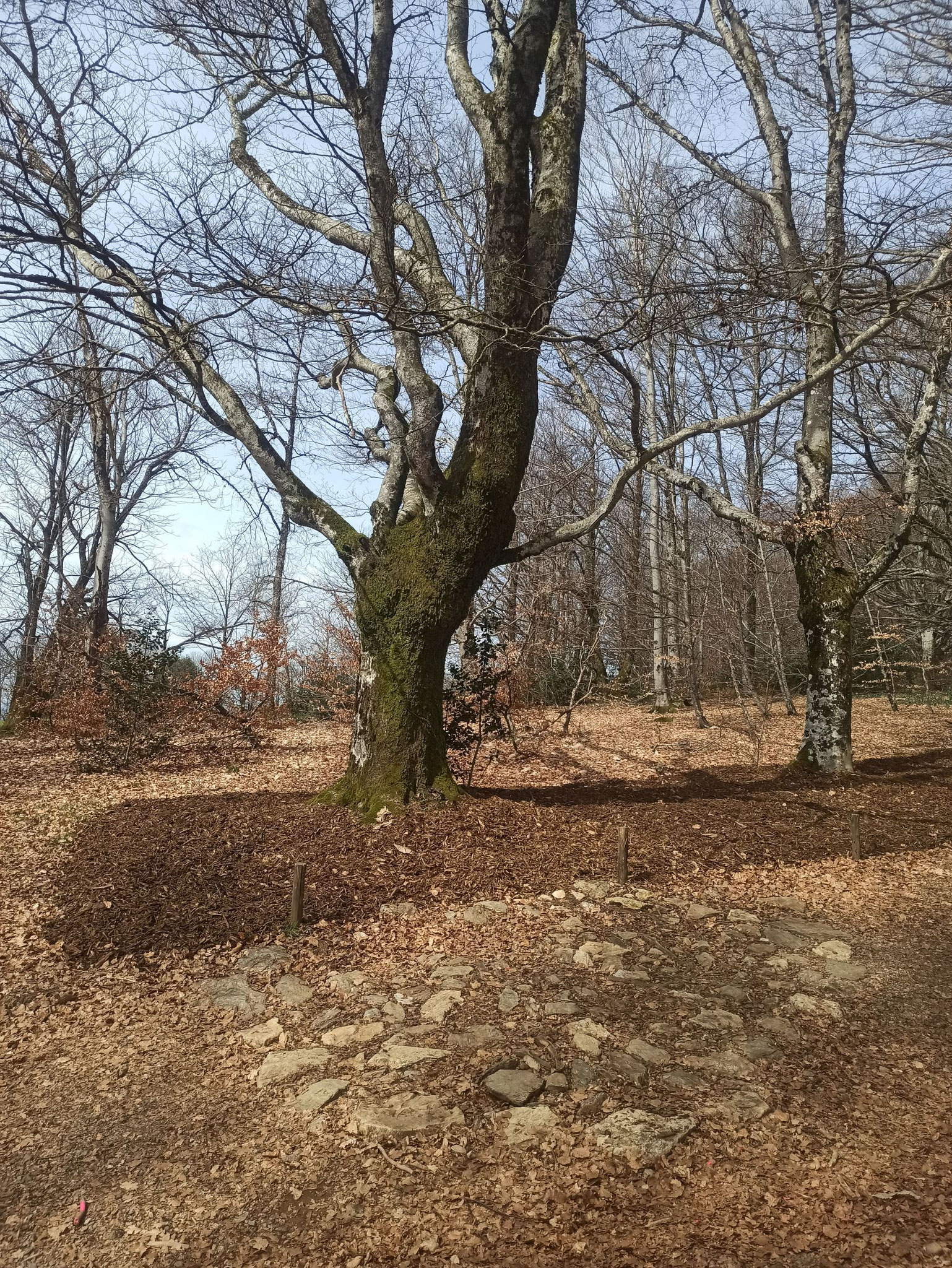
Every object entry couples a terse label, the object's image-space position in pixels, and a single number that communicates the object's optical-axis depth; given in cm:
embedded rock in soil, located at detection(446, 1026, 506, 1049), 326
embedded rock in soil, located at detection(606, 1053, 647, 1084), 301
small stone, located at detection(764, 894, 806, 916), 474
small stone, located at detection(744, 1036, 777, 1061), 317
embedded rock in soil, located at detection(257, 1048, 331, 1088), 316
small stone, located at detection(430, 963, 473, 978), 387
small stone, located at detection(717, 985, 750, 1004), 367
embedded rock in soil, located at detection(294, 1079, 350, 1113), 294
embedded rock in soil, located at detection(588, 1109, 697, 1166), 259
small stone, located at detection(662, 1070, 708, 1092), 296
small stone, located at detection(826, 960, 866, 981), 390
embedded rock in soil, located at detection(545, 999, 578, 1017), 347
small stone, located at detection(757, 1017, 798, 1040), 336
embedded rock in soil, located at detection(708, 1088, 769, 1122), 277
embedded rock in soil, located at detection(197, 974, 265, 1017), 369
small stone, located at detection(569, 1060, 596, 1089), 297
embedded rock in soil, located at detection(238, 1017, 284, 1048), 342
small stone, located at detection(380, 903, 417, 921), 440
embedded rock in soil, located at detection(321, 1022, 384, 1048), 336
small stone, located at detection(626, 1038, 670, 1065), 314
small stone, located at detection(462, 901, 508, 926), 439
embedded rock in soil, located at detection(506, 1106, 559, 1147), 267
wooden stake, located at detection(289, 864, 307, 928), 421
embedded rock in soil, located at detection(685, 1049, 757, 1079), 304
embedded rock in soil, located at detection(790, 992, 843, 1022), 355
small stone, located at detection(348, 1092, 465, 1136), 276
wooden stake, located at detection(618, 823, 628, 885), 485
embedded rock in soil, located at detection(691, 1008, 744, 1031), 340
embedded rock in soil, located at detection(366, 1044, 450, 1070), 315
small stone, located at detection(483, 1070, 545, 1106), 287
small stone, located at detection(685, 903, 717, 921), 455
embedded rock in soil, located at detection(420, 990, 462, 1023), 352
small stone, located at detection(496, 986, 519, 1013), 354
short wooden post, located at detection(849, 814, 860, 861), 544
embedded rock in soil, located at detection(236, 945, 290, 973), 399
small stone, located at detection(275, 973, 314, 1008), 371
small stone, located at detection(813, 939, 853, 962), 414
